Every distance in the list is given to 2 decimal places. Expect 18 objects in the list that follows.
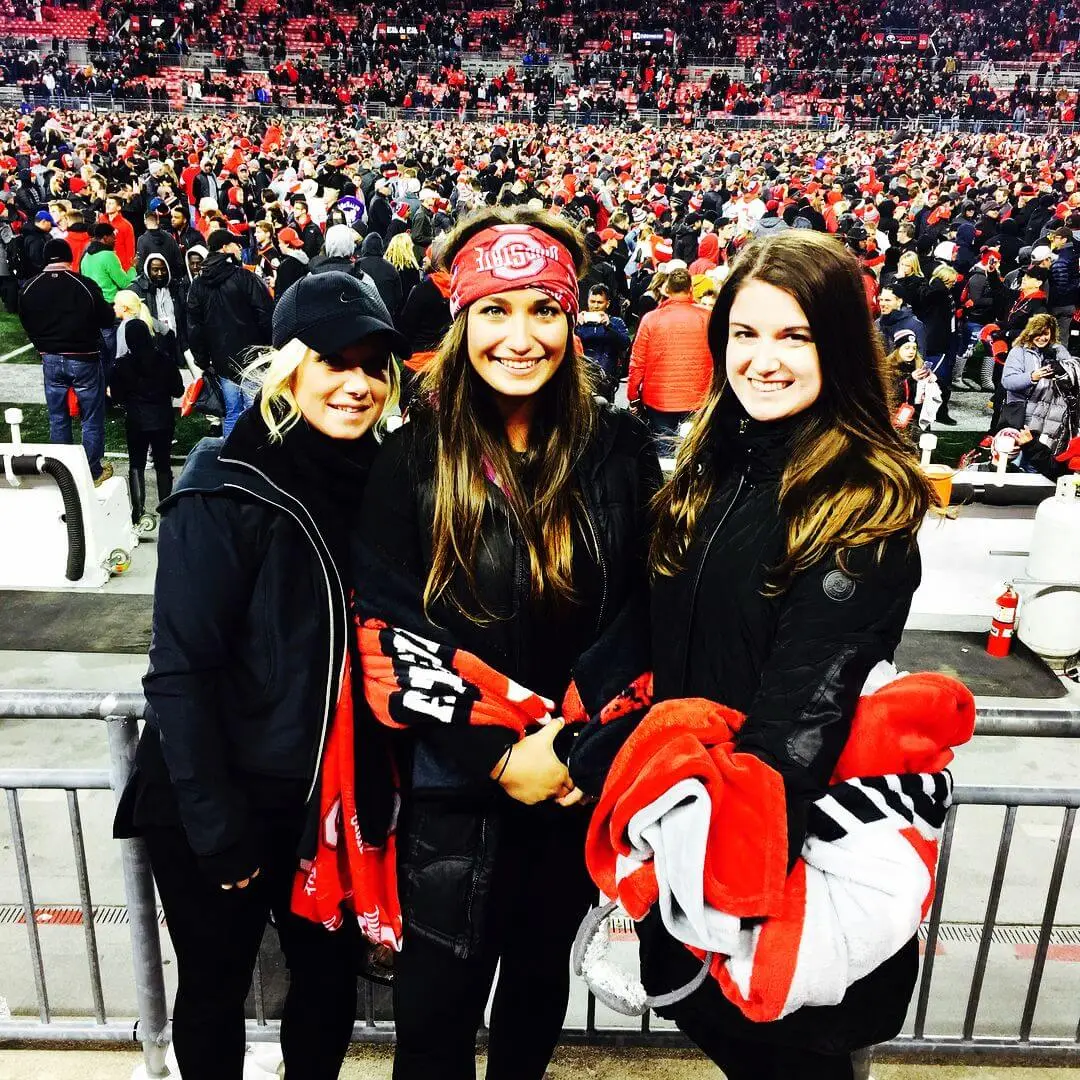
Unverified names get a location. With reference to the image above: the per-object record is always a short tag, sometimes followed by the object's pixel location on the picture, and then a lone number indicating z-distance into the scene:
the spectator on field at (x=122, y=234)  11.01
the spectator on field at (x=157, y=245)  10.34
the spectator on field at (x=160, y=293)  8.55
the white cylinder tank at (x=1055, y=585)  5.29
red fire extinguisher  5.52
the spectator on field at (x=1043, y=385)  7.15
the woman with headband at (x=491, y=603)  1.89
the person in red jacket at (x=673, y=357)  6.86
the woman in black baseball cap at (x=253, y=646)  1.87
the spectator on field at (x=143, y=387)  6.51
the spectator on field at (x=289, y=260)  8.52
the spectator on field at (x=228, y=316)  7.62
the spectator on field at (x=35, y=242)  11.17
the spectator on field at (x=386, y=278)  8.54
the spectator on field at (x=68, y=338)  7.15
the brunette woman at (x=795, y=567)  1.56
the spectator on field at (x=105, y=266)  9.09
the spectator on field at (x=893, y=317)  7.86
